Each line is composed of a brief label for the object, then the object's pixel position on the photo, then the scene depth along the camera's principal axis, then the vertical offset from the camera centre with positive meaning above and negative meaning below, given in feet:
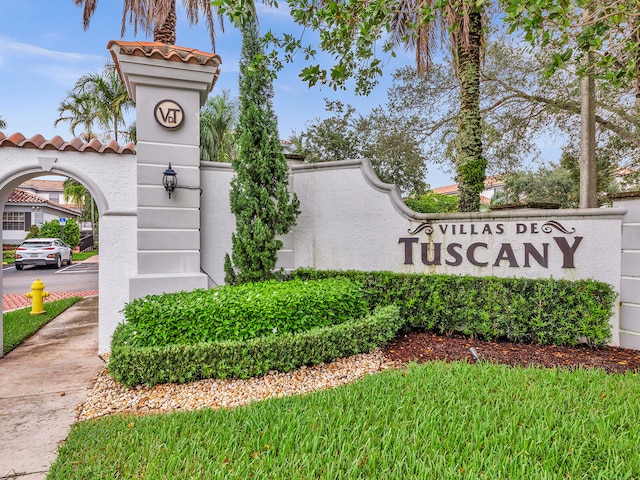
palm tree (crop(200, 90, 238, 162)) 67.46 +22.47
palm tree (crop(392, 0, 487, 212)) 23.72 +8.37
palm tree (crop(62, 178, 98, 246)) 87.20 +10.29
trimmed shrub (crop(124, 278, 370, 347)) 13.24 -3.07
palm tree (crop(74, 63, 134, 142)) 63.52 +25.70
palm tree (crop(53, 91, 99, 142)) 68.85 +24.54
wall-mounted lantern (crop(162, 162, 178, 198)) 17.79 +2.83
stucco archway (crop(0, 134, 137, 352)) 17.01 +1.94
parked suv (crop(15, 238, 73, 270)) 56.75 -3.00
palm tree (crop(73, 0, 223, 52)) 26.22 +20.43
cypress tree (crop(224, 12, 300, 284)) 19.02 +2.95
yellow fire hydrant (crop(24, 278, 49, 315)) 25.34 -4.66
